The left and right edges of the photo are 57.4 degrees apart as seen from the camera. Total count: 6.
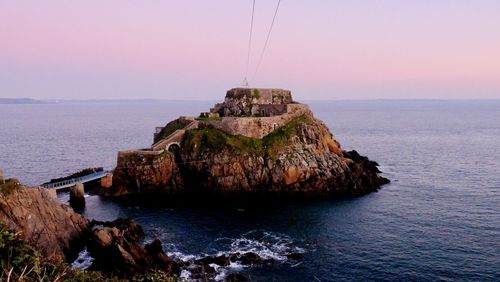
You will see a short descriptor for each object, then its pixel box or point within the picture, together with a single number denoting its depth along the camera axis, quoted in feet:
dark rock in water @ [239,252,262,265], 144.77
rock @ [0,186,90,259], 139.54
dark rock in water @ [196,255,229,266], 144.15
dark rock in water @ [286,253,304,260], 149.65
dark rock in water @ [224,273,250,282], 130.04
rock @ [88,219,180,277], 135.64
